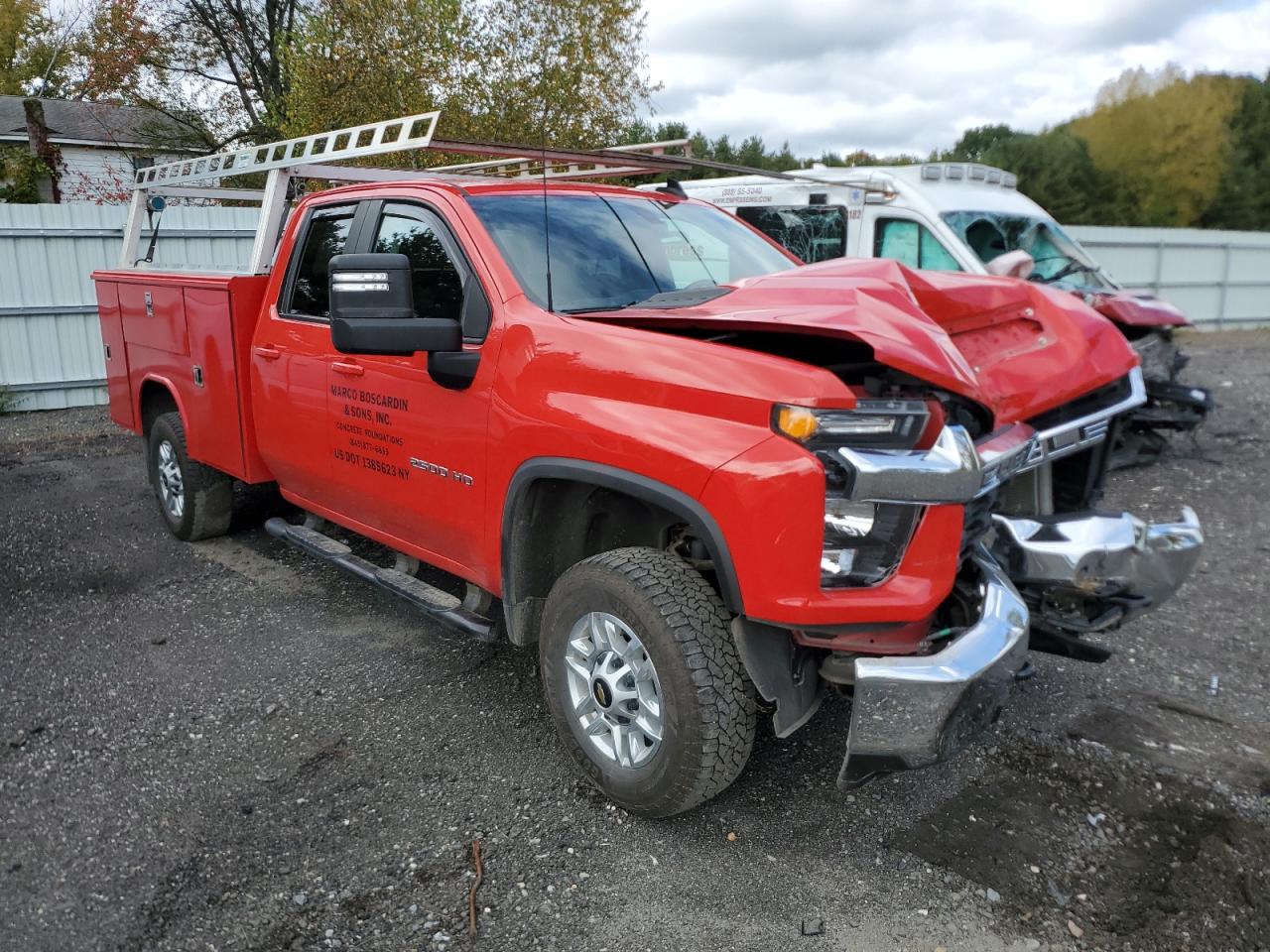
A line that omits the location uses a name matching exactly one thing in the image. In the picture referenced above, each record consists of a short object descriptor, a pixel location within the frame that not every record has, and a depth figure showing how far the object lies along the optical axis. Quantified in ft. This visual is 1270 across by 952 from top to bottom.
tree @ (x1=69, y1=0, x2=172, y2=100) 61.57
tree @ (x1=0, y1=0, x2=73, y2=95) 101.40
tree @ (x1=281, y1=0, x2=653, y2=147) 42.24
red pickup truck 9.06
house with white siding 67.92
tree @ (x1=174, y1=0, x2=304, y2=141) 61.93
